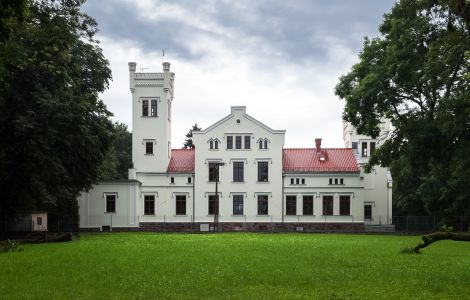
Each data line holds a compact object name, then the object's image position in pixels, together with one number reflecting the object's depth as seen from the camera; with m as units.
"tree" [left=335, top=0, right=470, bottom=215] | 29.67
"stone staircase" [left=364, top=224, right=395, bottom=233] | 53.94
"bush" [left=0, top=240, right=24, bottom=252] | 23.40
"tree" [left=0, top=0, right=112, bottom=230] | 31.73
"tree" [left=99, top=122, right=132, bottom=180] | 72.88
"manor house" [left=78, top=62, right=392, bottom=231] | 55.78
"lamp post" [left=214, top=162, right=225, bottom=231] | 54.33
